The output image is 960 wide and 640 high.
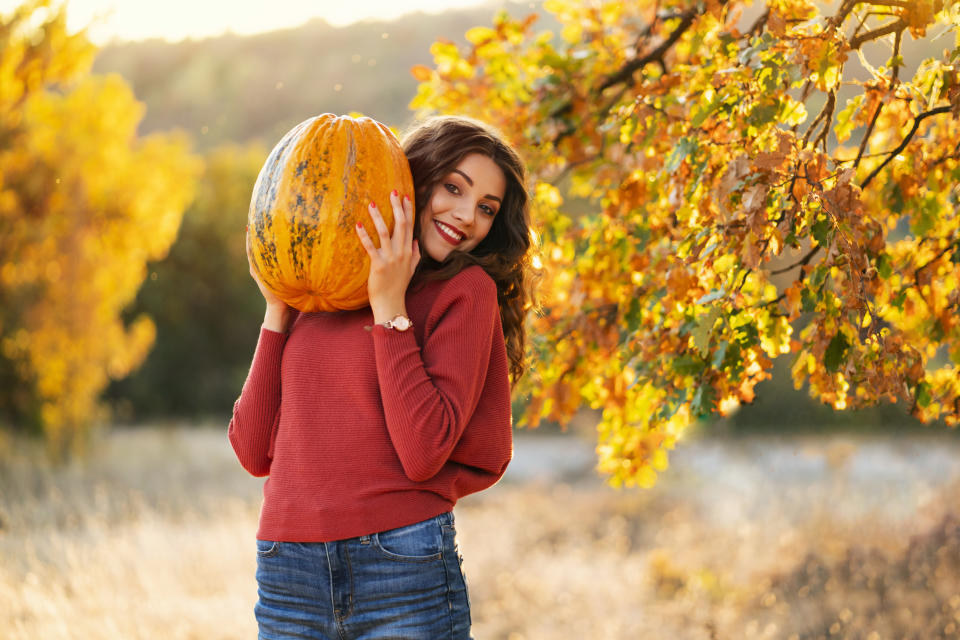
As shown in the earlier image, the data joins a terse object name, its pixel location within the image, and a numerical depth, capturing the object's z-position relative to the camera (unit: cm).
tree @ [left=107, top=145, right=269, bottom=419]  2030
